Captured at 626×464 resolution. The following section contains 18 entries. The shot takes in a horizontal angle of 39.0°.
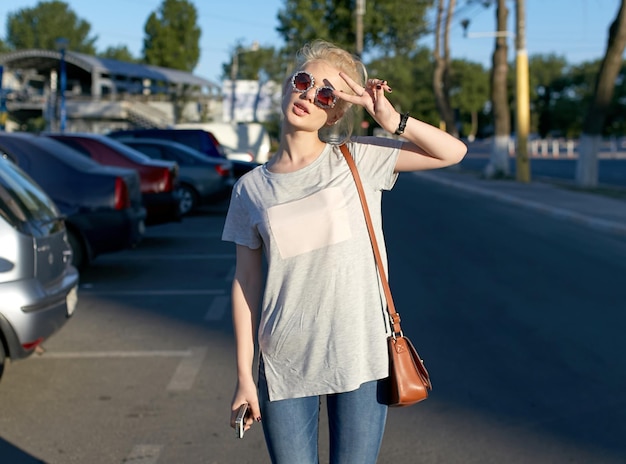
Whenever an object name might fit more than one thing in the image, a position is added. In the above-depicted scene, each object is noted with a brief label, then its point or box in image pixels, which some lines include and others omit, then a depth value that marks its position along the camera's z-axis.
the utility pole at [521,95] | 26.34
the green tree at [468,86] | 103.00
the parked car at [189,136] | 21.59
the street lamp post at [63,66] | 28.67
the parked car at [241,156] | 26.43
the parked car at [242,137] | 31.14
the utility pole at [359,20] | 44.16
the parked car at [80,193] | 10.00
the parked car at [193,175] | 18.48
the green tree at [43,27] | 116.50
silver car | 5.54
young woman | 2.57
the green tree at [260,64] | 67.69
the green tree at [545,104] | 102.00
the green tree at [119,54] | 123.68
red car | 12.90
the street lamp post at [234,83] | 60.33
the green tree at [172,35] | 91.75
